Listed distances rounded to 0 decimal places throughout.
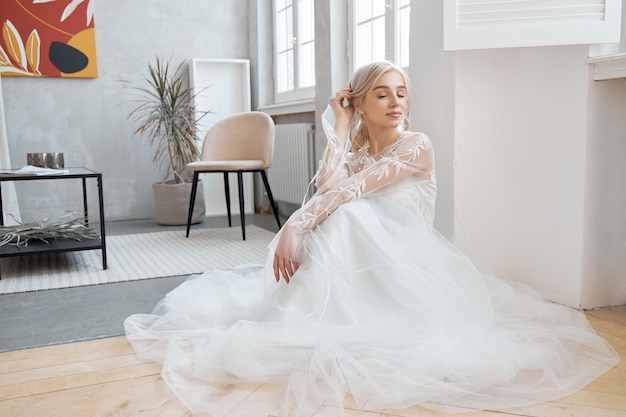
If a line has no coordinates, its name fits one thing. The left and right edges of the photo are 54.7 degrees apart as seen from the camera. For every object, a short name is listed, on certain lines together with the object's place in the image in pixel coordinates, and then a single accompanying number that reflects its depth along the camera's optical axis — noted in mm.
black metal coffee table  2779
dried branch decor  3000
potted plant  4559
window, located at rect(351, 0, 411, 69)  3328
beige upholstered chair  3964
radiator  4355
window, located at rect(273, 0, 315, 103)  4605
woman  1447
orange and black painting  4500
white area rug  2799
